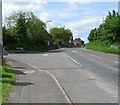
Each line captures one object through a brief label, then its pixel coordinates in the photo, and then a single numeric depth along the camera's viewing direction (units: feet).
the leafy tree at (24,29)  90.35
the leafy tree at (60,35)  217.67
